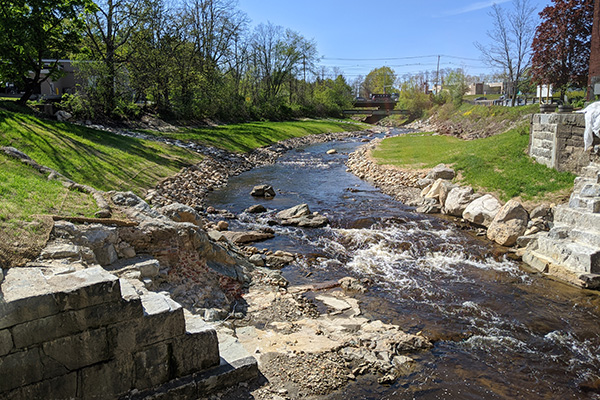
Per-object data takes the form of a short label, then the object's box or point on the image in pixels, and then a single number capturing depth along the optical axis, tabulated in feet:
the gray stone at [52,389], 16.14
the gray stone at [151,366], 18.29
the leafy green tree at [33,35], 60.85
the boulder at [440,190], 58.29
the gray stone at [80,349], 16.57
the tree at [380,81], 365.40
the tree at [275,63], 201.87
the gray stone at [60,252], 22.09
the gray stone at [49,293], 15.69
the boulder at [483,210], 49.67
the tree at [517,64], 110.32
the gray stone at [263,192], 64.36
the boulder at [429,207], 55.83
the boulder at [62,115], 75.30
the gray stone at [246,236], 42.98
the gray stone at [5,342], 15.51
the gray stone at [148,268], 26.43
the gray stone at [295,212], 51.80
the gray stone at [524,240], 42.42
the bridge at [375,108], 252.21
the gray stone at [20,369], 15.72
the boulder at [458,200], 54.24
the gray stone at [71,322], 15.94
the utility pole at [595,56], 81.87
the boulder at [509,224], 43.73
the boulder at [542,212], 45.88
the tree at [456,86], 168.09
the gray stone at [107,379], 17.24
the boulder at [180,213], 36.32
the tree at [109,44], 87.66
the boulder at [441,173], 65.31
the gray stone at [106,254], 26.01
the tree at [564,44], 96.32
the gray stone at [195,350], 19.21
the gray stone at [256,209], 55.47
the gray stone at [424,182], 66.21
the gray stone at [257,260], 37.14
